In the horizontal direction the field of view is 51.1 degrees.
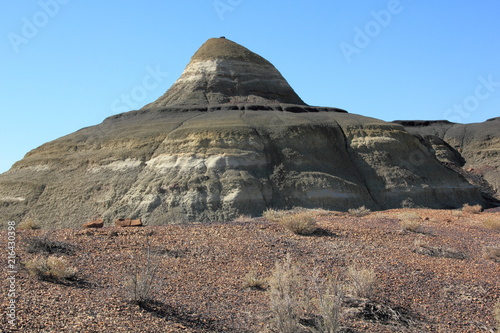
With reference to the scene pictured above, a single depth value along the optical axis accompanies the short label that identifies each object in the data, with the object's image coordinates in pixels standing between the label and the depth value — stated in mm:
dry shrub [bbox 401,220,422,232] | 17000
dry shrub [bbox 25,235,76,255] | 11531
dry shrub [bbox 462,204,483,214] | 28459
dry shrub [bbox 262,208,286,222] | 18962
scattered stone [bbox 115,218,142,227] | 16828
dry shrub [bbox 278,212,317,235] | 15477
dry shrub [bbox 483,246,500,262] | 13694
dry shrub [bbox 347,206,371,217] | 25375
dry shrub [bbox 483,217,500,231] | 19422
